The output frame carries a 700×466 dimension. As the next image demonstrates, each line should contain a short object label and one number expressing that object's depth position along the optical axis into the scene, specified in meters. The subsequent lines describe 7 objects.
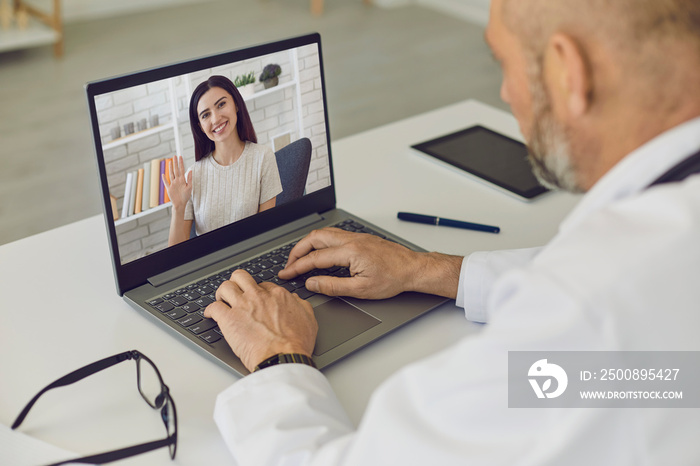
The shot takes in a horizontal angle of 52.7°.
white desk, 0.81
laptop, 0.94
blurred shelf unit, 3.96
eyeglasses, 0.74
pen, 1.23
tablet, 1.37
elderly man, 0.56
